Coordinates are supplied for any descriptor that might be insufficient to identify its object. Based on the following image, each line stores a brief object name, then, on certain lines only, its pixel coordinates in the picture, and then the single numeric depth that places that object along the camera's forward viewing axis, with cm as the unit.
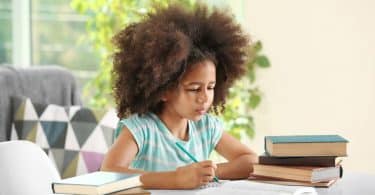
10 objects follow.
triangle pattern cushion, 378
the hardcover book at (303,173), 256
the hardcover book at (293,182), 257
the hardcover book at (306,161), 259
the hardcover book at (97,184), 223
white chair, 255
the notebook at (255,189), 235
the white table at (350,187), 252
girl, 275
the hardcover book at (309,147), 255
